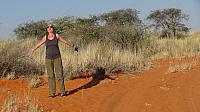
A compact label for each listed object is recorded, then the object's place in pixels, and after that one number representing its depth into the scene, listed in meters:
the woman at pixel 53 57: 11.88
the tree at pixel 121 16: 33.09
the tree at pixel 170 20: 39.03
